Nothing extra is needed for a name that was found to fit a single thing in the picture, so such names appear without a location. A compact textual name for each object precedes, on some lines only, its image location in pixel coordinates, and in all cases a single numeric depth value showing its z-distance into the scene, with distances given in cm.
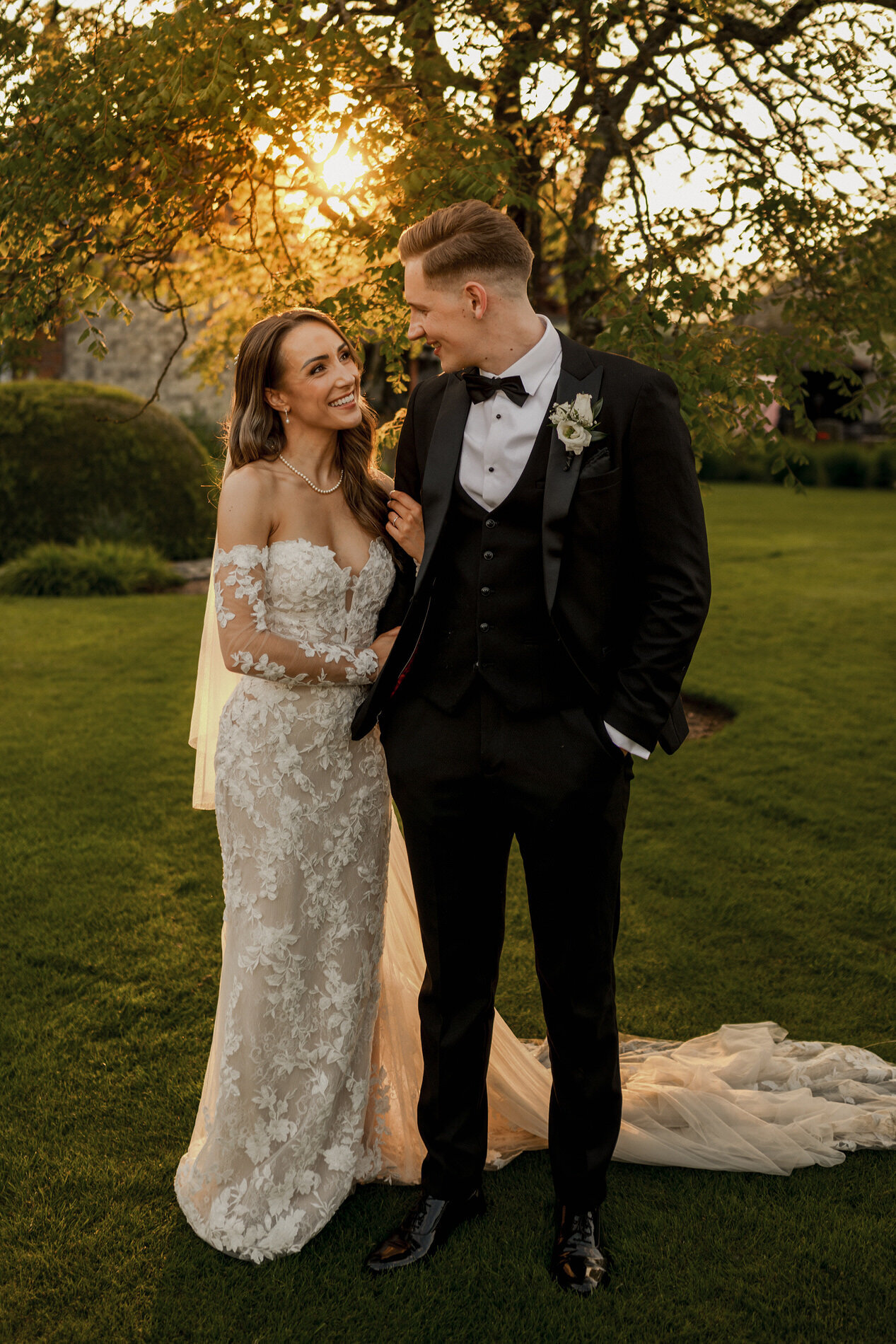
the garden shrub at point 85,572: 1157
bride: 285
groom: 249
